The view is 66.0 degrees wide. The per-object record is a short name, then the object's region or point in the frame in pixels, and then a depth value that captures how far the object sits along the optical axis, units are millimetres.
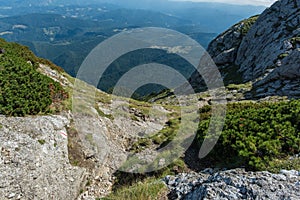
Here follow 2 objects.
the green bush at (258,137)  12164
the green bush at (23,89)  15305
